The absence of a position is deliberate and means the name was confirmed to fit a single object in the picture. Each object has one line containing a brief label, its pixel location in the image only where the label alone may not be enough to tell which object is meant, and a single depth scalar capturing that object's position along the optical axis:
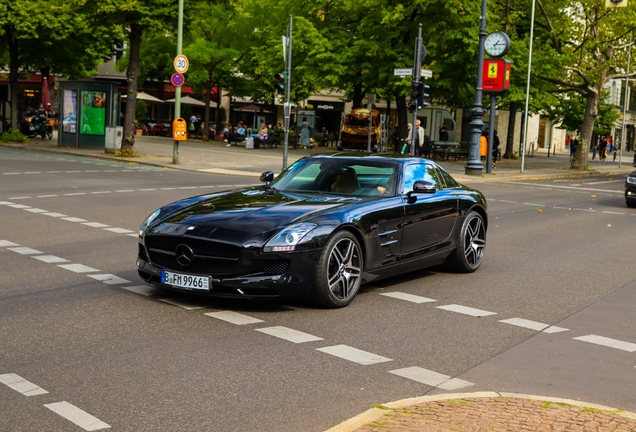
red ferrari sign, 33.41
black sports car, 7.70
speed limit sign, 29.59
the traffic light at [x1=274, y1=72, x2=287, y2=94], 26.85
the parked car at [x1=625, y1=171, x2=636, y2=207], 22.69
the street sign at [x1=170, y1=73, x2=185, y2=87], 29.53
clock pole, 32.94
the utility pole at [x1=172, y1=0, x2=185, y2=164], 30.65
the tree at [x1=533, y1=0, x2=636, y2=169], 40.44
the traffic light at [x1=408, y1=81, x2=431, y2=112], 28.12
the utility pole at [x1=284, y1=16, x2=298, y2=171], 25.22
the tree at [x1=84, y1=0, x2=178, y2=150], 32.38
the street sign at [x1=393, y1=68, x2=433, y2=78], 26.68
